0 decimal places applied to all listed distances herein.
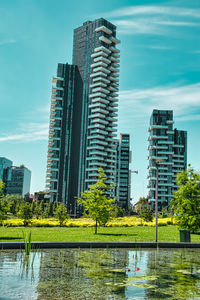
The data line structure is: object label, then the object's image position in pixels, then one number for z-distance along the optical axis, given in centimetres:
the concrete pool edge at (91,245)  1850
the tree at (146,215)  5116
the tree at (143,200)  9741
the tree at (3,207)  2252
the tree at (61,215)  4188
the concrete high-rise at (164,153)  11688
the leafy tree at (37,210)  5884
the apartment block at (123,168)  15745
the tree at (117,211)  6845
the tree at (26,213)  3953
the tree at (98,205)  2989
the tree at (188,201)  3390
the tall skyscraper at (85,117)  11212
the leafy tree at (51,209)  7418
